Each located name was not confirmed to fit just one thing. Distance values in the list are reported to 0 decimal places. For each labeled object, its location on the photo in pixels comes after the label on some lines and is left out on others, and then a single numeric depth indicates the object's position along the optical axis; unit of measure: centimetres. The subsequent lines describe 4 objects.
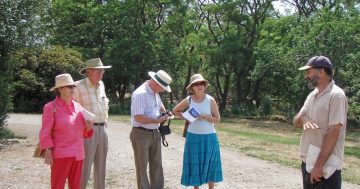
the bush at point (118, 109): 2967
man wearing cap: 399
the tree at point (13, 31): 1220
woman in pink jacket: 523
